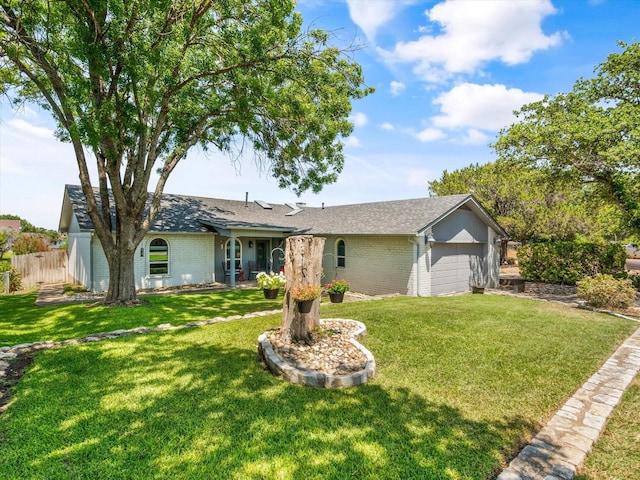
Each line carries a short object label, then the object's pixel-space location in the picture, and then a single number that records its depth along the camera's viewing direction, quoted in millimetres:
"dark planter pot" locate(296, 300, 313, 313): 6406
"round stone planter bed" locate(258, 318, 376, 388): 5262
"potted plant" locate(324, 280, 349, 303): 12695
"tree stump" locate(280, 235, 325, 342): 6504
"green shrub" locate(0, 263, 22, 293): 14959
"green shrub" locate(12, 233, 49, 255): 20172
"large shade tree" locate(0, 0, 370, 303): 8367
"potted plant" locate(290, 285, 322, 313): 6262
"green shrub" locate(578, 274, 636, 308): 11500
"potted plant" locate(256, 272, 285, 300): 13180
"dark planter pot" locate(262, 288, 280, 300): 13148
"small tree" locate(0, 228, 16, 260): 39438
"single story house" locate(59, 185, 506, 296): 14172
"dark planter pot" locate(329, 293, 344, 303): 12734
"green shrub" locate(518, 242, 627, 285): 15711
